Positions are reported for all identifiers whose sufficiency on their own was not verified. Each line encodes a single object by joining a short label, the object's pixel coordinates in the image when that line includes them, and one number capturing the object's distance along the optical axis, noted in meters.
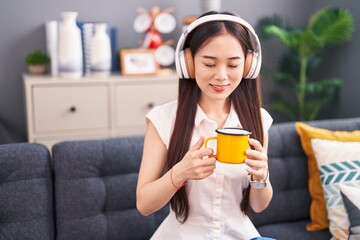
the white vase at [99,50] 3.02
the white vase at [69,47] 2.88
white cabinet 2.88
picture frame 3.11
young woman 1.29
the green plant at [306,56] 3.35
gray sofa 1.57
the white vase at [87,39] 3.08
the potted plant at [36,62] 3.09
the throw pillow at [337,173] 1.71
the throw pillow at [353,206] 1.58
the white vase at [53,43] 3.08
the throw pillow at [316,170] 1.83
